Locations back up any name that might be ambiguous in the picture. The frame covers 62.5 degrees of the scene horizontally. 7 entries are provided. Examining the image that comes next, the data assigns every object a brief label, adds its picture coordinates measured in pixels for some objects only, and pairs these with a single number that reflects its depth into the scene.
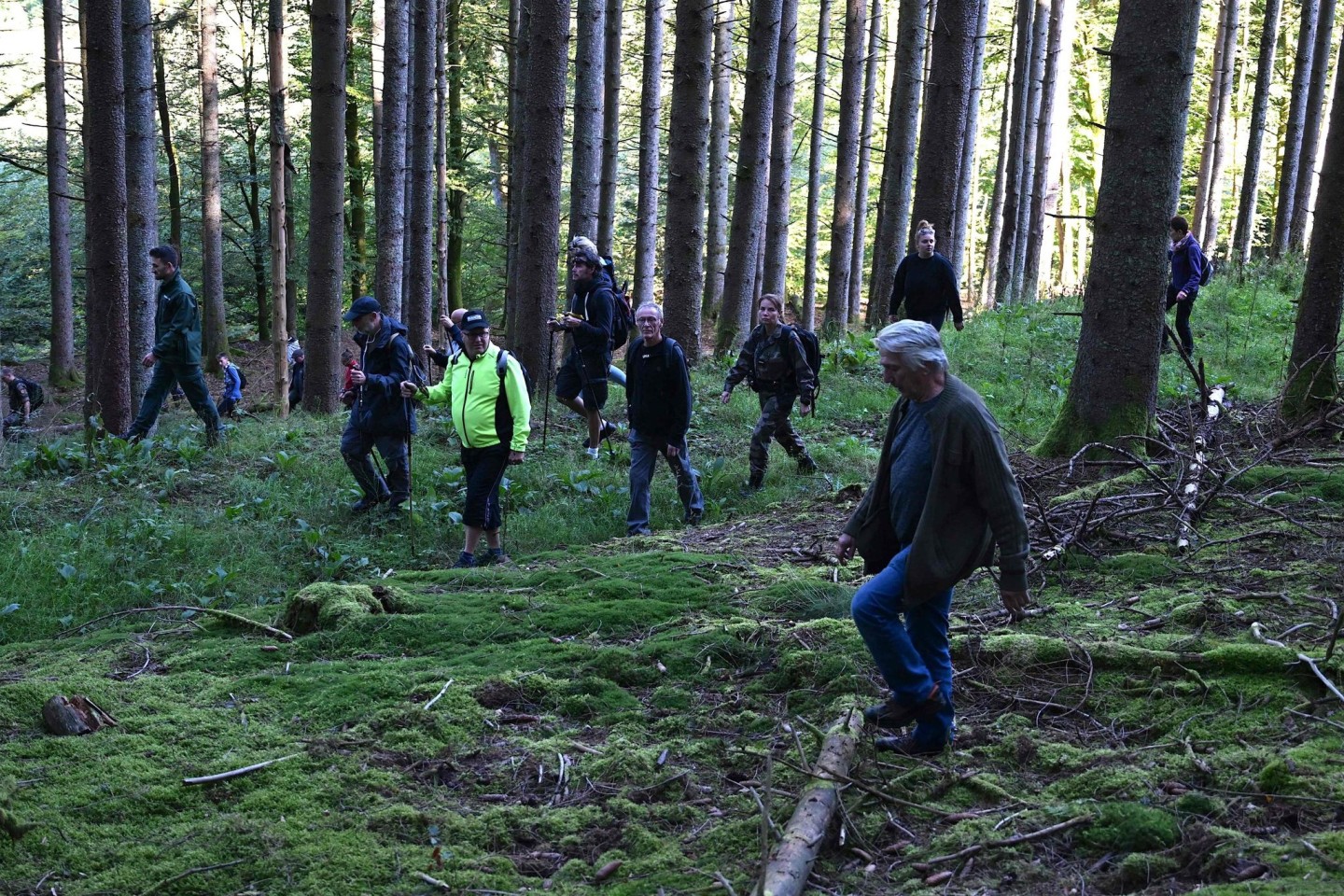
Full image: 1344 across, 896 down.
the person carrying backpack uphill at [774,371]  11.55
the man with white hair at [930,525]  4.56
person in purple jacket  15.98
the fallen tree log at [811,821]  3.80
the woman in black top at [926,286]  13.36
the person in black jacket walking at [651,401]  10.29
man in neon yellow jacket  9.38
